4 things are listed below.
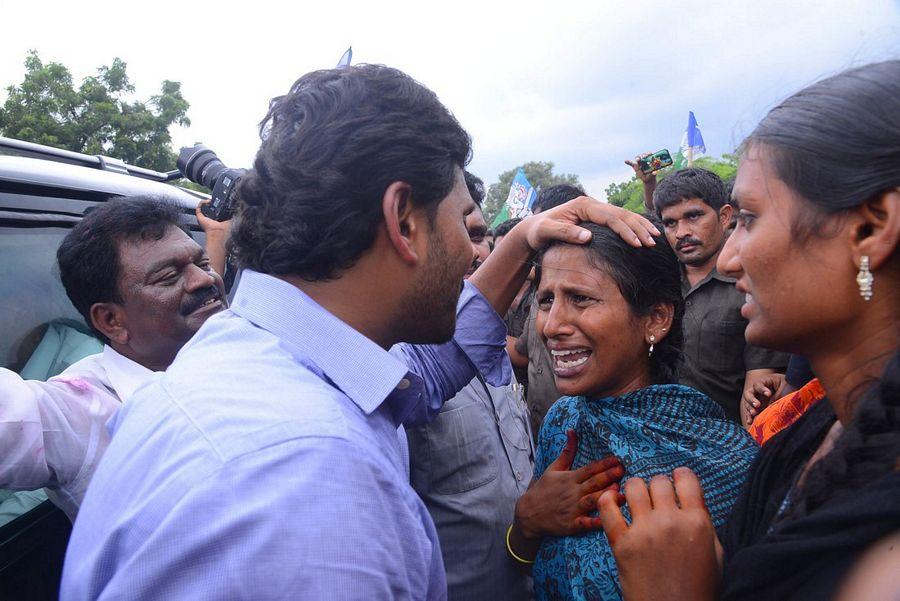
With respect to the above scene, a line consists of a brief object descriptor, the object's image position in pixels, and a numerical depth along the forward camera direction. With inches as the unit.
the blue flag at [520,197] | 275.9
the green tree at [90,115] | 650.2
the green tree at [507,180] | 972.6
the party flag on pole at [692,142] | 316.8
